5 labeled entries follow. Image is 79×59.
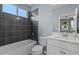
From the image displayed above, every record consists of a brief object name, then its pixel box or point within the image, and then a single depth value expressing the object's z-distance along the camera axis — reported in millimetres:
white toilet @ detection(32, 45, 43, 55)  1479
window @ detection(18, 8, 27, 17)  1835
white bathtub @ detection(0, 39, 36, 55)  1404
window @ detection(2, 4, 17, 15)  1597
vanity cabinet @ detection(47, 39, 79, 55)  1065
